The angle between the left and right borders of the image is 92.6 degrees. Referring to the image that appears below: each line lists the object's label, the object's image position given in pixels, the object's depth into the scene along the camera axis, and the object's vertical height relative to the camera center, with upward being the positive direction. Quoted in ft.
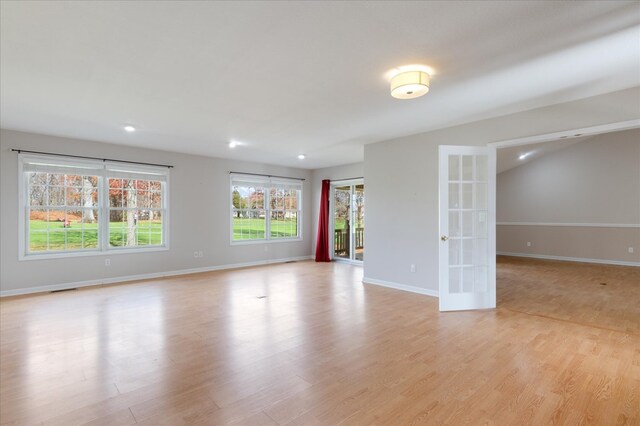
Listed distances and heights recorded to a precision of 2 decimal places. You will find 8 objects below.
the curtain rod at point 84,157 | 15.64 +3.25
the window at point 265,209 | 24.14 +0.41
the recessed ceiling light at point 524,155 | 26.93 +5.17
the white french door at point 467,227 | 13.05 -0.60
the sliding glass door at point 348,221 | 26.07 -0.64
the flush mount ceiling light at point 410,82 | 8.69 +3.77
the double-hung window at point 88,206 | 16.21 +0.46
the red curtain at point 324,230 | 26.73 -1.43
